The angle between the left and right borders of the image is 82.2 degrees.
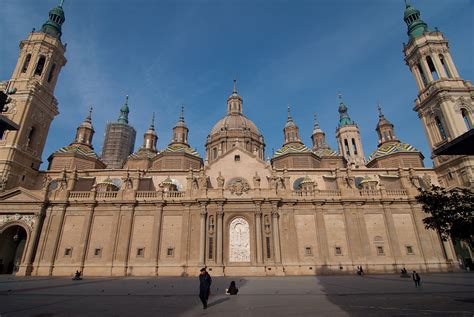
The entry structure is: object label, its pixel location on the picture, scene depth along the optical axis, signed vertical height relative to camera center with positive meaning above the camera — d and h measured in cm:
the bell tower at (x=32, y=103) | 3547 +2236
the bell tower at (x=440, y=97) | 3725 +2297
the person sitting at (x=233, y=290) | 1328 -123
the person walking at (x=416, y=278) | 1581 -99
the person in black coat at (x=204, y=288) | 962 -82
